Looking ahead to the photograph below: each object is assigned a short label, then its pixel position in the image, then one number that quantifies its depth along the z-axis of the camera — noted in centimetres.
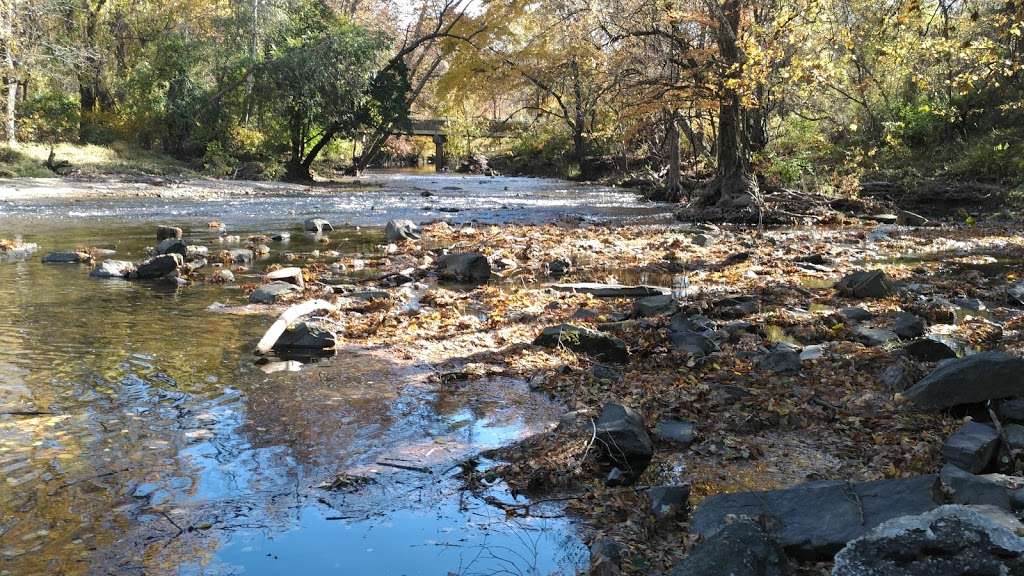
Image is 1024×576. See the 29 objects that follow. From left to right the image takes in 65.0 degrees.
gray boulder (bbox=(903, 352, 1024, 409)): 495
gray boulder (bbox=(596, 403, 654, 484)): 445
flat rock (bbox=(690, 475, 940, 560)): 329
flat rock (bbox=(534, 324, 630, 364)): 677
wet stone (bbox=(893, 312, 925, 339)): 731
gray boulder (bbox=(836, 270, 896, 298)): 938
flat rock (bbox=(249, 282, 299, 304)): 940
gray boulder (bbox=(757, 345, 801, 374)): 621
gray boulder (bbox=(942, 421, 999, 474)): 411
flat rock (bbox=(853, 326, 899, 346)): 701
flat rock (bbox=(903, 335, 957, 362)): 632
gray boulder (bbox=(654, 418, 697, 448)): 482
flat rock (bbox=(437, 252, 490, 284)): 1121
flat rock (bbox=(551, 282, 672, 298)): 984
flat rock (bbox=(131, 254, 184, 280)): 1096
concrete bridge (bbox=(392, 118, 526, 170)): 4542
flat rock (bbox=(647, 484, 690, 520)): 384
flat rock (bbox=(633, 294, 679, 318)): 827
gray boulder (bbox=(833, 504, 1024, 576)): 272
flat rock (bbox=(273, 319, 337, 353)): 711
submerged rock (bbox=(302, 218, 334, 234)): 1748
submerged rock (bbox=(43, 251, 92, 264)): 1205
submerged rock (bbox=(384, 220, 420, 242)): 1562
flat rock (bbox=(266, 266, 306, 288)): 1041
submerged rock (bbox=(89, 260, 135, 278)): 1089
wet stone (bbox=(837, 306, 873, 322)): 808
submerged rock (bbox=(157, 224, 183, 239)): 1491
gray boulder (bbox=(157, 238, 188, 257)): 1247
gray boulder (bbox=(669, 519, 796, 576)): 288
